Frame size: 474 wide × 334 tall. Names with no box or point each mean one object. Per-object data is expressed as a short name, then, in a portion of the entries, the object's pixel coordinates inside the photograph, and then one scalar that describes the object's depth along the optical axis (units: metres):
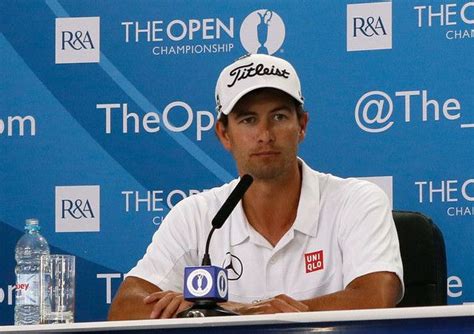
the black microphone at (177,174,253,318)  5.10
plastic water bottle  6.65
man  6.61
